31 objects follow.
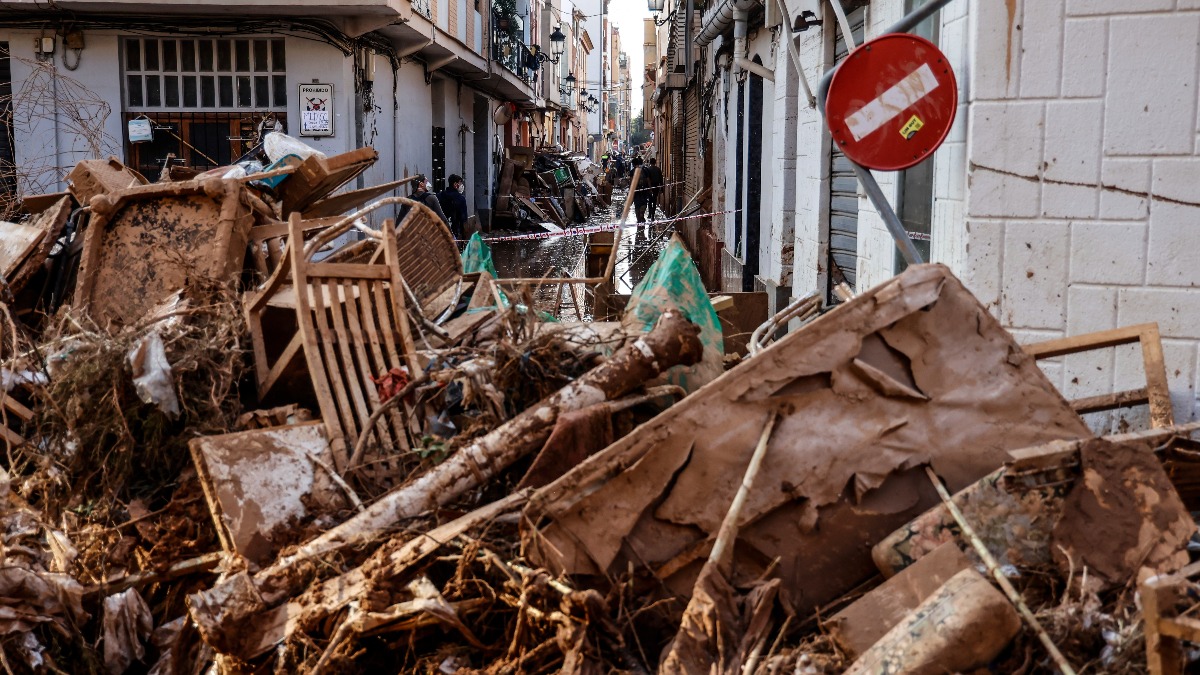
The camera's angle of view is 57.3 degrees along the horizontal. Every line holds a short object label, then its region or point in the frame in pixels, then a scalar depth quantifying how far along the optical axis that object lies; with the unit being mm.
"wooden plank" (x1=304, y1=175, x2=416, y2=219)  8602
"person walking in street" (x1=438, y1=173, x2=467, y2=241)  20297
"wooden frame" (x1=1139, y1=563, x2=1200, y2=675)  2486
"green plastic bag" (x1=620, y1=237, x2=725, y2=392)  5594
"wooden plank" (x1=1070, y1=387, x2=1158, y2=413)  4340
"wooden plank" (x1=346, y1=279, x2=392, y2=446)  5312
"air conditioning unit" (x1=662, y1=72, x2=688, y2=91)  27078
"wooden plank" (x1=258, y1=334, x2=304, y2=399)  5473
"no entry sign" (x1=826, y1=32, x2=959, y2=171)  4355
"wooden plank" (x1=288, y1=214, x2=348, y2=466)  5082
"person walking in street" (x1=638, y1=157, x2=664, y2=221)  30422
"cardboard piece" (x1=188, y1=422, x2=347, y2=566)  4586
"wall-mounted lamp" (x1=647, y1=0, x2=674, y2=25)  31212
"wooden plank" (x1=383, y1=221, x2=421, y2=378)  5438
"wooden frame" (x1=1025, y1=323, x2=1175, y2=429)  4191
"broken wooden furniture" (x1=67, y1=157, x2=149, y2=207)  7348
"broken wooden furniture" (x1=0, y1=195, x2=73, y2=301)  6711
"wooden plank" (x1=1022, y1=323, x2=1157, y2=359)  4242
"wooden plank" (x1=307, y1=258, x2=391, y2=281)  5508
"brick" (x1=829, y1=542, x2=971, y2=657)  2971
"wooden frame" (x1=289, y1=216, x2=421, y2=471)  5191
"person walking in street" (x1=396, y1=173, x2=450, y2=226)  17250
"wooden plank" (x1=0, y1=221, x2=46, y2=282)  6758
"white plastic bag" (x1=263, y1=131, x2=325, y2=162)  8727
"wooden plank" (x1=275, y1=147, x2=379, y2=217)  7945
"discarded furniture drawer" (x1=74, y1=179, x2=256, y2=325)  6625
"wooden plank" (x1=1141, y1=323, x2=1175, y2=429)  4184
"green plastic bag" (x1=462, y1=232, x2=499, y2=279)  8738
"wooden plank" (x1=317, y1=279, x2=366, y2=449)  5227
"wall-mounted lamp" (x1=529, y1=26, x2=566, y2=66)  34572
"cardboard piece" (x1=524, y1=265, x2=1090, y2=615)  3475
